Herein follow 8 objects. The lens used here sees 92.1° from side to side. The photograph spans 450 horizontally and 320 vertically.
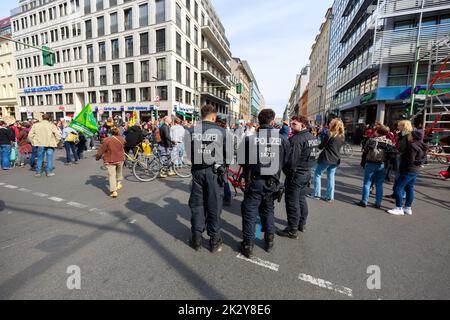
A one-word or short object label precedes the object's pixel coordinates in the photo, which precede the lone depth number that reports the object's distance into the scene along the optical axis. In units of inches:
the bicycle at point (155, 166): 273.9
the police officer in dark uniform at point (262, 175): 111.6
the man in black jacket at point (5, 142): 311.0
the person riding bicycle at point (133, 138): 291.4
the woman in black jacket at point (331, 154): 187.3
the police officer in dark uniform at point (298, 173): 134.8
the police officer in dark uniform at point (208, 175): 115.4
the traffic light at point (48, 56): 452.1
